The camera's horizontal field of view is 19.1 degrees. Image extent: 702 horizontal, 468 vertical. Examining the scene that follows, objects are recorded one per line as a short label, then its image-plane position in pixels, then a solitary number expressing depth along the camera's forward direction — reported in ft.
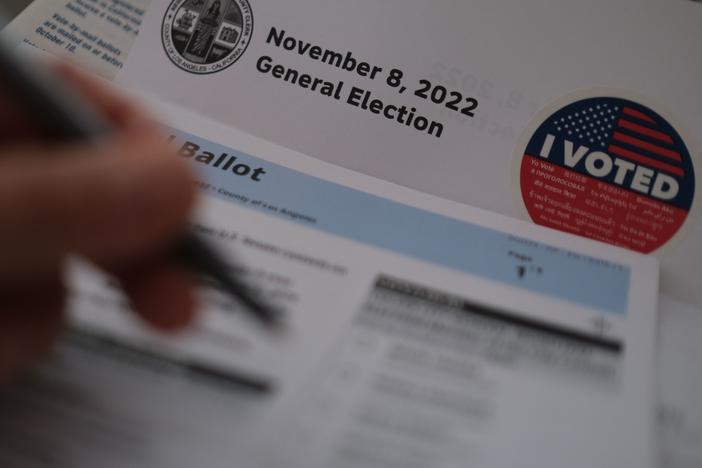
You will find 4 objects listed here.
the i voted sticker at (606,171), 1.92
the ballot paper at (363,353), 1.70
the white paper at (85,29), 1.97
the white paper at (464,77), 1.93
